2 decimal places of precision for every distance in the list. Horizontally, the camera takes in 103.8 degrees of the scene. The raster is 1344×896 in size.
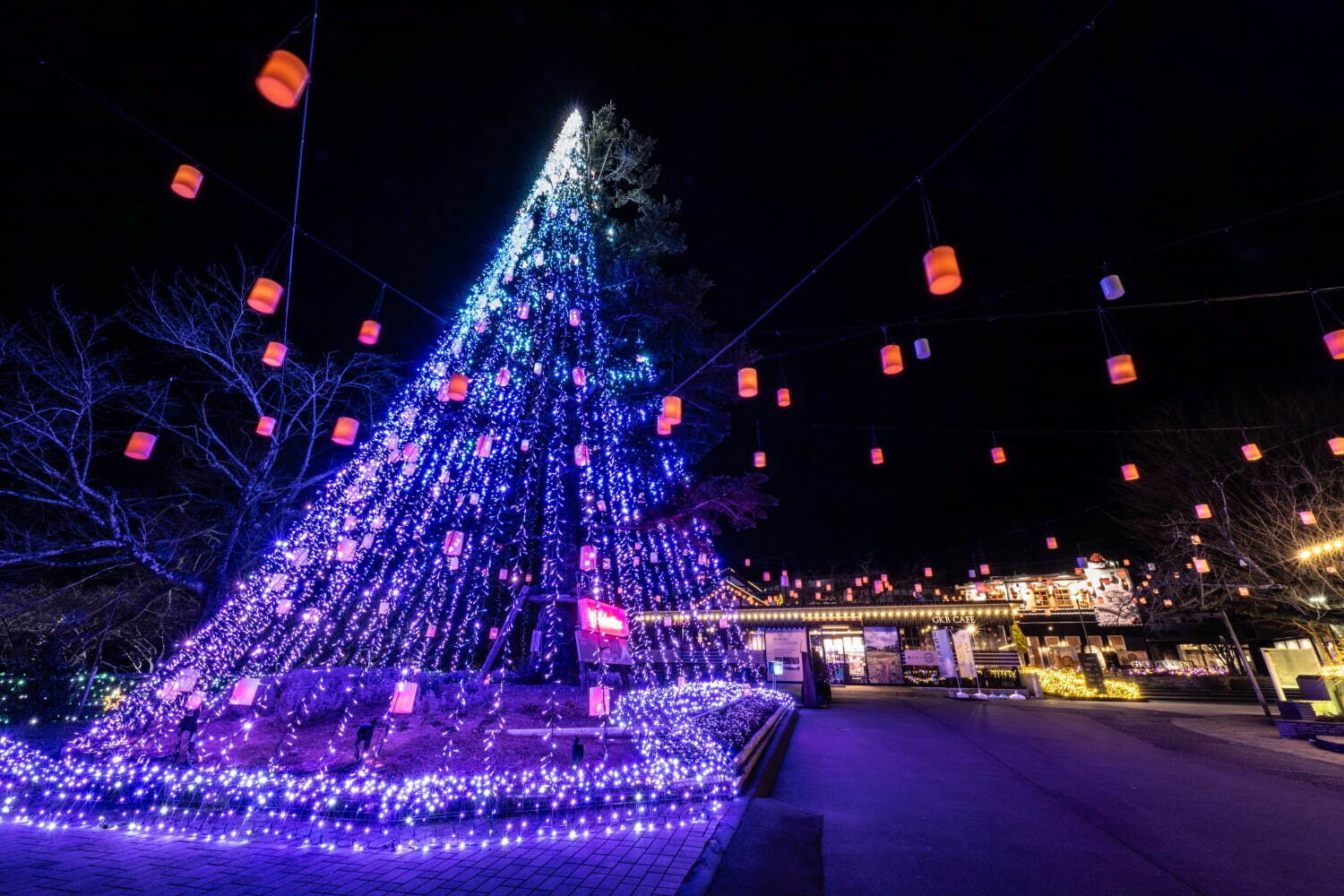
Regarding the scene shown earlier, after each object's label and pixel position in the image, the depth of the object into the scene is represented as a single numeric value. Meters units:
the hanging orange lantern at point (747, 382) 8.57
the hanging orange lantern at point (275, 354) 7.55
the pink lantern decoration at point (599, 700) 7.81
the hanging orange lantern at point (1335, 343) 6.73
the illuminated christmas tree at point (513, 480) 11.05
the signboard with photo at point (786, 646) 23.41
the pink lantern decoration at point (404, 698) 7.25
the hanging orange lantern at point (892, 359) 7.64
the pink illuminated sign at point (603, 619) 10.91
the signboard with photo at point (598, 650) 10.77
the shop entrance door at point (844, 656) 27.25
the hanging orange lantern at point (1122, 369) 7.10
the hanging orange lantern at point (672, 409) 9.34
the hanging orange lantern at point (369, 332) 7.67
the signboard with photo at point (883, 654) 26.30
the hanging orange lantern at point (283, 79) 3.85
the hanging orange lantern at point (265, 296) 5.88
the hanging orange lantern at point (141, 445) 7.86
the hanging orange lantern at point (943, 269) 5.09
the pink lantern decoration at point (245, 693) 7.43
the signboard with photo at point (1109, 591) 28.08
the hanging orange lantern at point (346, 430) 8.87
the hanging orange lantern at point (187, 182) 5.25
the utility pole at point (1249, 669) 13.12
